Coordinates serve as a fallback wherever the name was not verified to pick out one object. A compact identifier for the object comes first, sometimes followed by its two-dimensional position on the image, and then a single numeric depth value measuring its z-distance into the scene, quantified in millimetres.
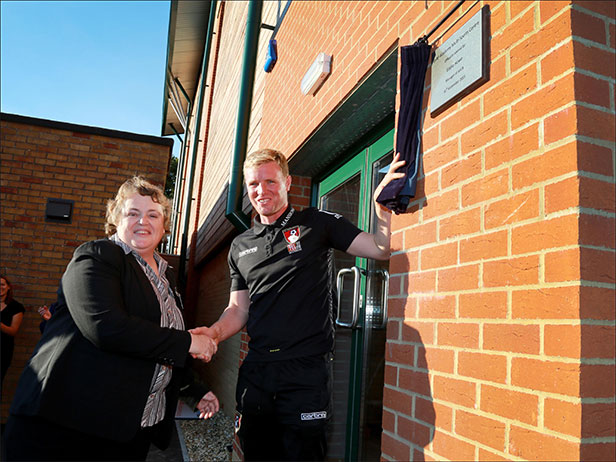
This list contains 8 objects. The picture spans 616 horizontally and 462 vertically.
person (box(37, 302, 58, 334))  7088
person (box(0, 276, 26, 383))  6730
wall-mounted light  3178
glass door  2945
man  2299
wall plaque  1688
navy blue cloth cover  2008
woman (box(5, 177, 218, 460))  1965
